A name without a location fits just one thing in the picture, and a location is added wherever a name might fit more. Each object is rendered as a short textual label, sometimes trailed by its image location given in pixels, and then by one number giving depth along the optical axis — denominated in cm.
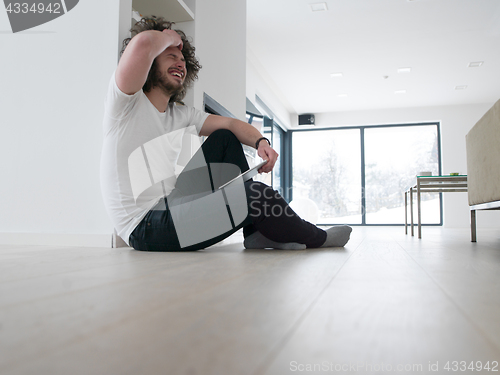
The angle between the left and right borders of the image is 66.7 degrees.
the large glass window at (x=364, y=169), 845
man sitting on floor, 142
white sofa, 188
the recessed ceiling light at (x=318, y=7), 439
